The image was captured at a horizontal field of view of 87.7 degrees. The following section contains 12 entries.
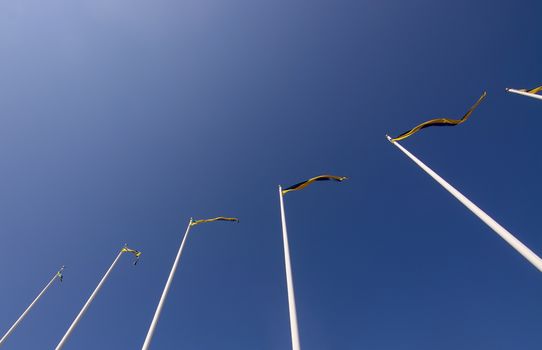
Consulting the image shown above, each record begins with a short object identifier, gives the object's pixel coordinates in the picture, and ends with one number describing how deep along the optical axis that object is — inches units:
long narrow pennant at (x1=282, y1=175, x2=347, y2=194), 586.6
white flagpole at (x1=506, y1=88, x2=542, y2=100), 509.7
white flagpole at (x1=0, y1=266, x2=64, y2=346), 625.8
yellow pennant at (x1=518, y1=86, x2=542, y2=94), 558.3
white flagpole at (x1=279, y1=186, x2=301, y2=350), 275.3
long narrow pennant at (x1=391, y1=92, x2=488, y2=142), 588.4
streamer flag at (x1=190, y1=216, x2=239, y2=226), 706.7
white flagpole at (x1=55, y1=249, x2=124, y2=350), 531.2
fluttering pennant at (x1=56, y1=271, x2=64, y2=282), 877.3
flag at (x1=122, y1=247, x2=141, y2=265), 807.7
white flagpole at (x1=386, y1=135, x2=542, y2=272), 285.1
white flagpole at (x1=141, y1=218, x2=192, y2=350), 416.2
